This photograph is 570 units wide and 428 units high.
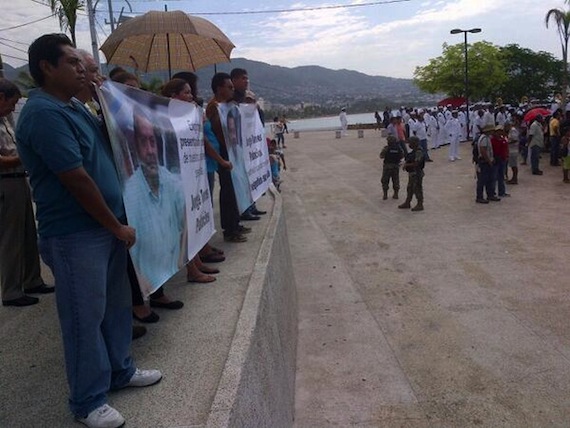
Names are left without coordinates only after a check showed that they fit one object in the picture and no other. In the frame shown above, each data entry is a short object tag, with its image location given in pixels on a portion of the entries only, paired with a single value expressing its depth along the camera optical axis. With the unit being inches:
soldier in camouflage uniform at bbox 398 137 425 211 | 423.8
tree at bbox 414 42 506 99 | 1537.9
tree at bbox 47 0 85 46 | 539.2
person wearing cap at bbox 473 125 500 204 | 431.8
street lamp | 920.9
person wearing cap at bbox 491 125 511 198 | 443.5
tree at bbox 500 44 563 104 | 1893.5
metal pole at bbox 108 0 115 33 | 920.9
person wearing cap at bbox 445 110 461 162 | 697.0
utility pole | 653.9
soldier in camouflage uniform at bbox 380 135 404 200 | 468.4
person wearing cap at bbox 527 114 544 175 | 558.6
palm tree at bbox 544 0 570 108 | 1082.7
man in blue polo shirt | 80.7
